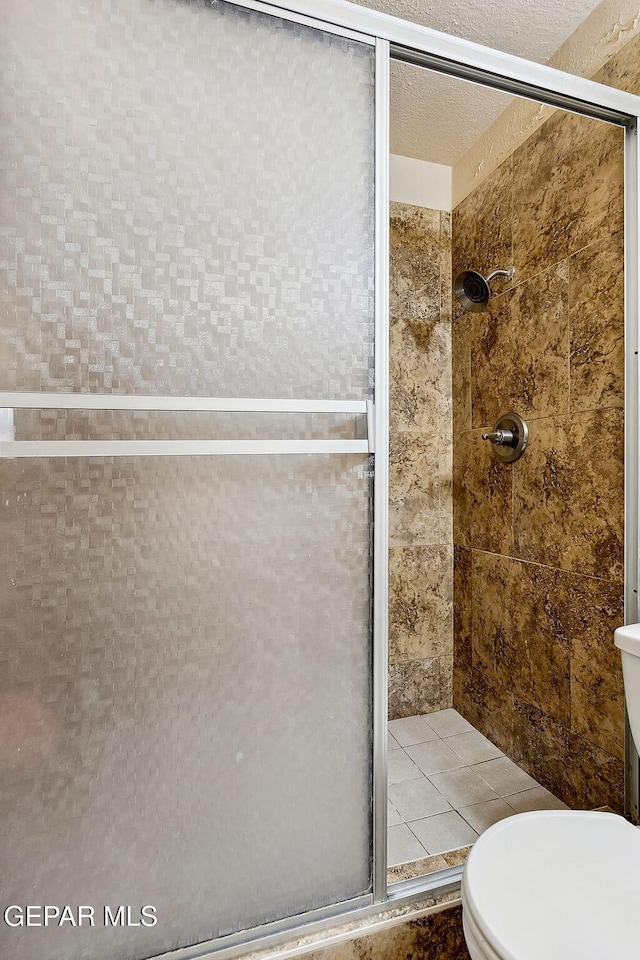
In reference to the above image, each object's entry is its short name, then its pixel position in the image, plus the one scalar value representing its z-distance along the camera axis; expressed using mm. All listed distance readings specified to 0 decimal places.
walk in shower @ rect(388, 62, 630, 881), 1447
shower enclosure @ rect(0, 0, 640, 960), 869
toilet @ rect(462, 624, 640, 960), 759
